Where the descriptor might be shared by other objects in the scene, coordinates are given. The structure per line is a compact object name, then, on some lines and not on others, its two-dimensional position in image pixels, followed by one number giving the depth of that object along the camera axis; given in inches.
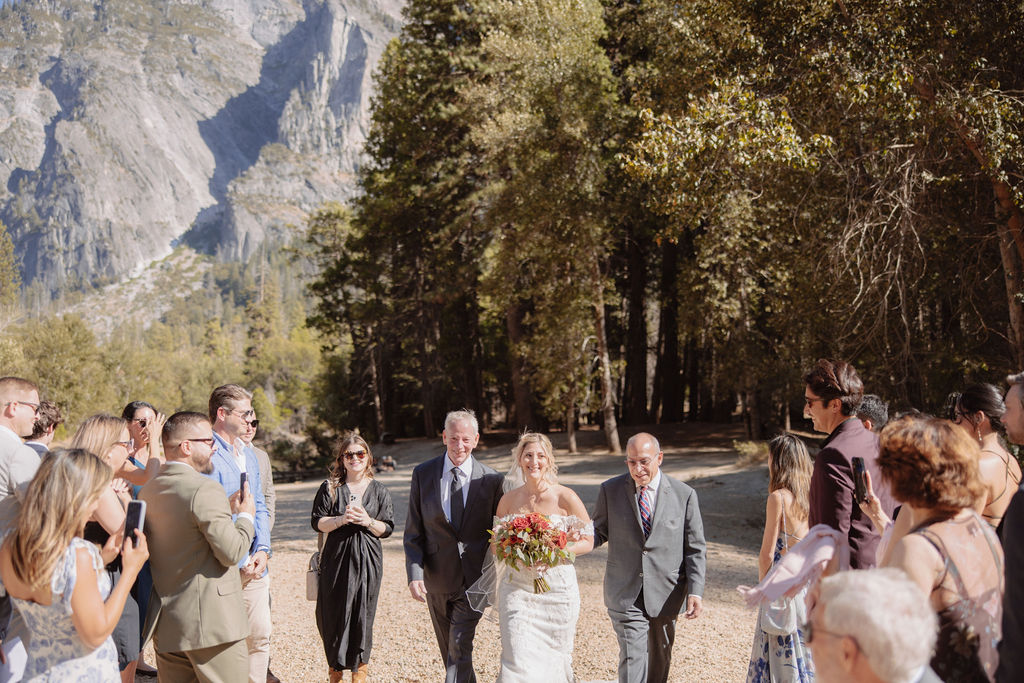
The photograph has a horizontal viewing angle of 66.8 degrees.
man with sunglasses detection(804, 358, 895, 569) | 155.7
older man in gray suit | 203.8
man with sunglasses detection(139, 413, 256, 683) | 160.2
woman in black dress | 232.1
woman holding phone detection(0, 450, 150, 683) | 134.6
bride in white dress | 197.0
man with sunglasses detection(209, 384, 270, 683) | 213.9
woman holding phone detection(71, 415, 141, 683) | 191.6
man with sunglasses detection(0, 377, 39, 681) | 170.7
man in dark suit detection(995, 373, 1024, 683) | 102.9
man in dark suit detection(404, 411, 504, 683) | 216.1
